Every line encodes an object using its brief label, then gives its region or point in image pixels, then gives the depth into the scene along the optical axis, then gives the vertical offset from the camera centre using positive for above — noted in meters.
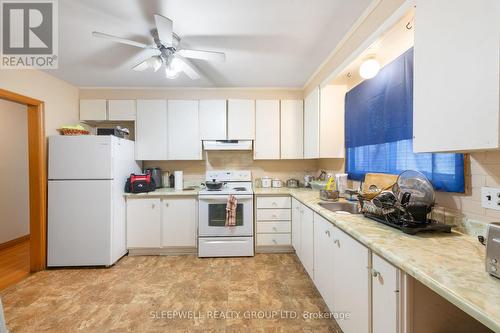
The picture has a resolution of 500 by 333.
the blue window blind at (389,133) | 1.34 +0.32
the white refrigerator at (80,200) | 2.55 -0.42
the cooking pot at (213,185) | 3.04 -0.28
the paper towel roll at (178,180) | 3.16 -0.21
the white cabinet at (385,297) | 0.93 -0.61
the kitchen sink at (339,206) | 2.07 -0.40
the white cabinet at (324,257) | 1.62 -0.76
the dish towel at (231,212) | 2.80 -0.61
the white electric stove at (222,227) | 2.85 -0.83
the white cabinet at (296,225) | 2.59 -0.77
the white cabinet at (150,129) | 3.19 +0.56
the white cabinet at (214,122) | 3.22 +0.67
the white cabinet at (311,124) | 2.76 +0.58
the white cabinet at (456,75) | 0.78 +0.38
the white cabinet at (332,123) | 2.70 +0.55
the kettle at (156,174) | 3.25 -0.12
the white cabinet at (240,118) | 3.23 +0.73
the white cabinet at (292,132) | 3.29 +0.52
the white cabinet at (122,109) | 3.19 +0.86
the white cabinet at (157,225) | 2.93 -0.82
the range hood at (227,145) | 3.18 +0.32
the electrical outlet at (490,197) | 1.04 -0.16
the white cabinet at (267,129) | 3.25 +0.57
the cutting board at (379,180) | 1.79 -0.13
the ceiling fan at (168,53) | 1.66 +1.02
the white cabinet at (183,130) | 3.21 +0.55
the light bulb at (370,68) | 1.96 +0.92
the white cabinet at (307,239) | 2.07 -0.77
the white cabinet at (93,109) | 3.19 +0.86
